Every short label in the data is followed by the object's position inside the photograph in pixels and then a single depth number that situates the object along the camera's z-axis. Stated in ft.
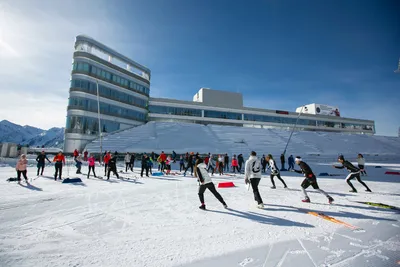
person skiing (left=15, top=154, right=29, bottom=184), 29.96
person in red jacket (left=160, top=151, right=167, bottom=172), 47.68
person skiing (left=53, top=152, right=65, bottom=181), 34.07
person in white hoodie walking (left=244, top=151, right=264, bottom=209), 18.40
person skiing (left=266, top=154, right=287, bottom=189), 27.74
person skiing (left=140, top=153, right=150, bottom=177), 41.60
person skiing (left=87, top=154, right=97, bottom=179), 37.42
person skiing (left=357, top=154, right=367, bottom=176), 36.47
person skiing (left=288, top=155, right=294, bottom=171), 58.51
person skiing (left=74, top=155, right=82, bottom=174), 41.29
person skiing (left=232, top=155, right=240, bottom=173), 50.39
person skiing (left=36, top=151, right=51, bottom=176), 37.56
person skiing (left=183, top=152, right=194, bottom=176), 44.91
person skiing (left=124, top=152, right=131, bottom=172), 47.86
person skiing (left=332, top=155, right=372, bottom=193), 24.59
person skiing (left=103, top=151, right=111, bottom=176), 39.08
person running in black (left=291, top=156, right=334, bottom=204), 19.95
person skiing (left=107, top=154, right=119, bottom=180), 35.40
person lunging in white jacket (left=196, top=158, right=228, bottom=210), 17.42
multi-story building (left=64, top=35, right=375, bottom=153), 97.81
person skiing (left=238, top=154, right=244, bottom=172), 54.45
